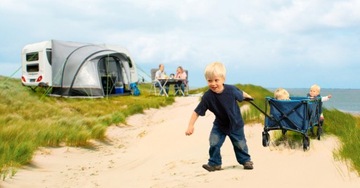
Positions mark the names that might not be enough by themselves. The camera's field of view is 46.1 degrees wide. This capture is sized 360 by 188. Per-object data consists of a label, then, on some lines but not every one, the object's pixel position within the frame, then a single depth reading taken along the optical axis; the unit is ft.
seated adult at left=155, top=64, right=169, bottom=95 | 69.51
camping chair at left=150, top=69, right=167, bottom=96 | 69.36
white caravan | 64.39
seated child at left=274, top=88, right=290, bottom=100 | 25.54
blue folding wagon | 22.45
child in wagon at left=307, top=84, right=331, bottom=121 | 27.92
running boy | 16.97
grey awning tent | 63.46
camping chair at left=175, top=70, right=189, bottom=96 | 73.05
